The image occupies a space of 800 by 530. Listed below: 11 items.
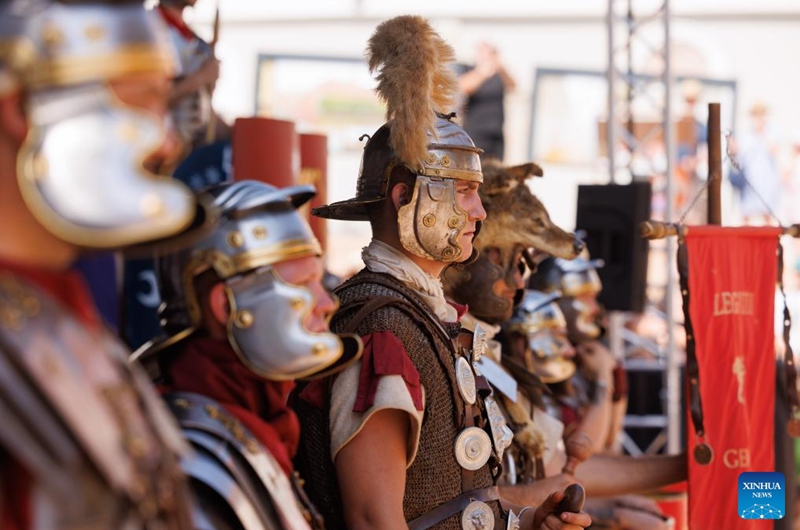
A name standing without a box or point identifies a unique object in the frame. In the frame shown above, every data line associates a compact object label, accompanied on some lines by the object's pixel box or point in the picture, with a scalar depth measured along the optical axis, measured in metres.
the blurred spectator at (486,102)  22.22
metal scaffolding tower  15.46
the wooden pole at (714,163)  9.23
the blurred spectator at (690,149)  23.78
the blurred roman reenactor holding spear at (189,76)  6.15
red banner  8.62
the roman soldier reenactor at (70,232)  3.32
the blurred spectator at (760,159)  25.52
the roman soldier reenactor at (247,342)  4.54
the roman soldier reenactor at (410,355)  6.04
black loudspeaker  14.68
